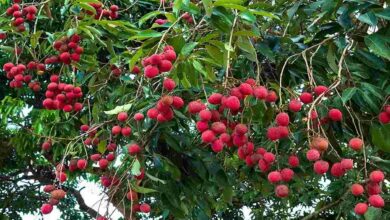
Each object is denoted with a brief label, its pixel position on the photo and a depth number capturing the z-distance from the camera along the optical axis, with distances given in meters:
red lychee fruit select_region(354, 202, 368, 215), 1.03
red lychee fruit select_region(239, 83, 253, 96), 1.05
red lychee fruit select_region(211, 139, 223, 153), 1.05
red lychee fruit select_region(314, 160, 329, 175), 1.01
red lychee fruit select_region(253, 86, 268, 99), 1.05
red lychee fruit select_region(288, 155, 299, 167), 1.12
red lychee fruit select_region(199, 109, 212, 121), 1.03
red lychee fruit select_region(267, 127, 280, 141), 1.05
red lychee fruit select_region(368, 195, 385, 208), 1.00
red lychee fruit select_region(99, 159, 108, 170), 1.50
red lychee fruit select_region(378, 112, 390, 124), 1.13
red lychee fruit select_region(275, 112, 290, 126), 1.04
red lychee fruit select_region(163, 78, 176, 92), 1.14
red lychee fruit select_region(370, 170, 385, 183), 1.02
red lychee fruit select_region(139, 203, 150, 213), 1.31
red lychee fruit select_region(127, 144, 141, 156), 1.42
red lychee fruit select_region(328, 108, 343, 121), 1.10
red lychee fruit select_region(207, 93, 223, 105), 1.05
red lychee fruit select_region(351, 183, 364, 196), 1.02
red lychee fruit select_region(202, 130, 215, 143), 1.02
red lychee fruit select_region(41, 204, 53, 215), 1.36
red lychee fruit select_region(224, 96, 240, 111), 1.01
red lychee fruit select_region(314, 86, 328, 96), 1.10
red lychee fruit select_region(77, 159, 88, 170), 1.54
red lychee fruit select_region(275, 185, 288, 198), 1.11
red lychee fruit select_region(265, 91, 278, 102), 1.11
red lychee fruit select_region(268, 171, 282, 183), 1.08
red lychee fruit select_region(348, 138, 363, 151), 1.06
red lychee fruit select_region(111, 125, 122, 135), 1.49
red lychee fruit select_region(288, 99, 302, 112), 1.08
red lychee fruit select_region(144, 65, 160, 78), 1.05
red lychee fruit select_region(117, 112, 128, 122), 1.41
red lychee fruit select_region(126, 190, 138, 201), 1.28
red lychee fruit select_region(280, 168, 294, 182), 1.09
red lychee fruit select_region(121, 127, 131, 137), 1.47
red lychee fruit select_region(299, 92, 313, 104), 1.12
